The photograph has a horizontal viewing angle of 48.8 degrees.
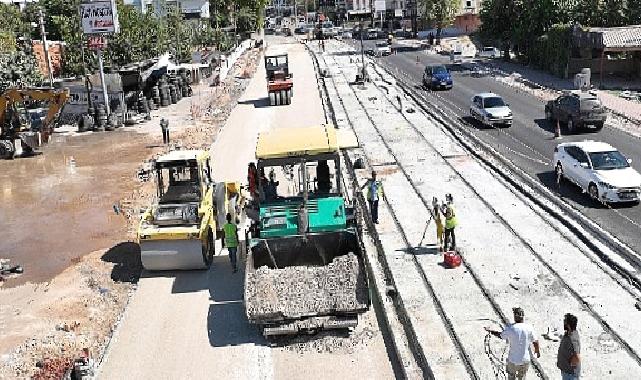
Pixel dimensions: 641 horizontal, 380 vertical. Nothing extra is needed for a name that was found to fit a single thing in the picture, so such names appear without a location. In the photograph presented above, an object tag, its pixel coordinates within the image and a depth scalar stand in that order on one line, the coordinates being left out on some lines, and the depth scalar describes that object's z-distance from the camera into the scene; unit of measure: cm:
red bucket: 1583
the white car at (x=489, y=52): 6394
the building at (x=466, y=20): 9700
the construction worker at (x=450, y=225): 1609
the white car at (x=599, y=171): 2009
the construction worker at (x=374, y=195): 1905
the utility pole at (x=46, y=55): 4371
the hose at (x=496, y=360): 1123
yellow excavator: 3359
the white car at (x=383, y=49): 7250
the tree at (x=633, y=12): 4897
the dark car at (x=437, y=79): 4450
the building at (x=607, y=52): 4284
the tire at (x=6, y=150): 3359
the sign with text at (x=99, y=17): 3922
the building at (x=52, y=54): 5581
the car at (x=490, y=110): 3183
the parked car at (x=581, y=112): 3012
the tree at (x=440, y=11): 7981
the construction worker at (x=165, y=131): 3322
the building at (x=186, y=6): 7906
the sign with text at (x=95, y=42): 3938
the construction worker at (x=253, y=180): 1598
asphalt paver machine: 1305
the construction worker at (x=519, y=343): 1005
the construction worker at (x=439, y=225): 1680
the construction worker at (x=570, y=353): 975
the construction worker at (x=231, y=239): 1603
